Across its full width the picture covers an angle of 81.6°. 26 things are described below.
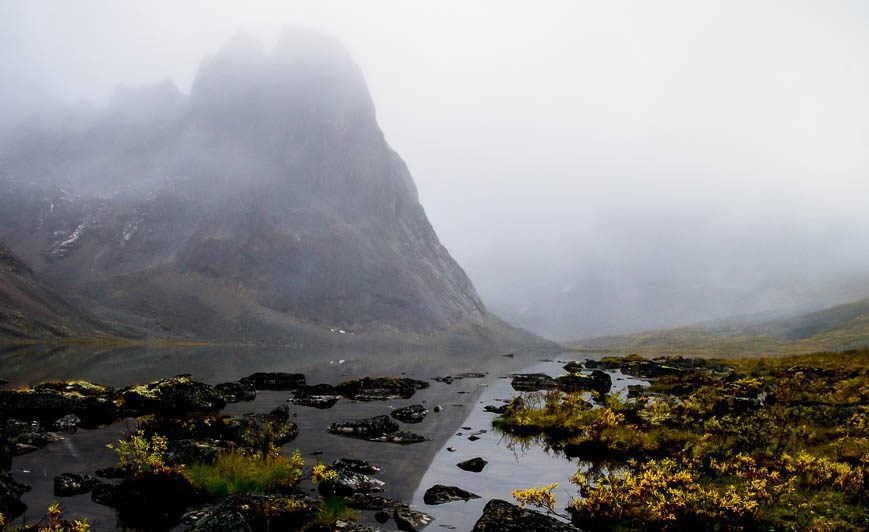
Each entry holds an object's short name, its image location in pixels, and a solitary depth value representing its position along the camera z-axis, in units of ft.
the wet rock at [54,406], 85.15
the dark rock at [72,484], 47.87
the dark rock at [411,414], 101.55
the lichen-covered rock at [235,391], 116.16
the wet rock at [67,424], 76.64
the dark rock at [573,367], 263.39
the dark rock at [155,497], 43.78
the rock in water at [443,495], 52.31
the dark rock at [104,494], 45.62
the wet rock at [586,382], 160.93
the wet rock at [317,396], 116.16
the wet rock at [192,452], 56.54
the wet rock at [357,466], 60.39
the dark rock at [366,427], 83.10
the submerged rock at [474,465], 65.67
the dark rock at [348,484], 52.13
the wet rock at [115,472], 53.52
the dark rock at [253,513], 39.35
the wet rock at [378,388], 137.18
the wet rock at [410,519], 45.06
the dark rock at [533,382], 169.58
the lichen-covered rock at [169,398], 94.02
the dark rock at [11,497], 41.83
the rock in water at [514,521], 41.42
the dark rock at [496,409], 115.24
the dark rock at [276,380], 149.89
